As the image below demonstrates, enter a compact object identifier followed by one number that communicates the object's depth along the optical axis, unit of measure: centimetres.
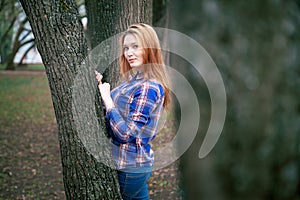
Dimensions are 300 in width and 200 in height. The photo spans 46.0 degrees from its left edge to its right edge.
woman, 242
